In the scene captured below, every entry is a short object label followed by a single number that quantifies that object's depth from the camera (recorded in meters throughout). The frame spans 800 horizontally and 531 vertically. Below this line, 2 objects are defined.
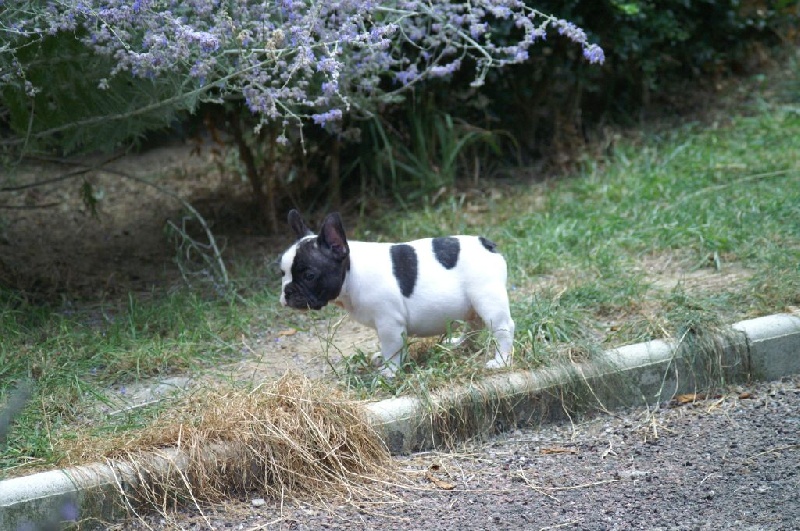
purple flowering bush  8.12
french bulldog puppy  8.02
